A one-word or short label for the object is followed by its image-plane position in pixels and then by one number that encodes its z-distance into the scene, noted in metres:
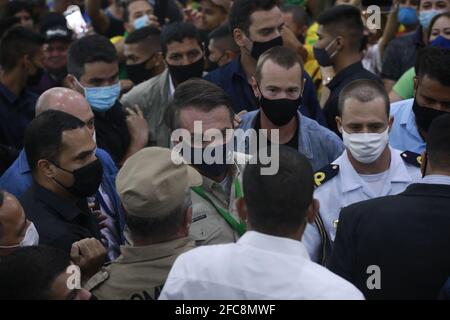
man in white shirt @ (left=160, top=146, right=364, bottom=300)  5.61
